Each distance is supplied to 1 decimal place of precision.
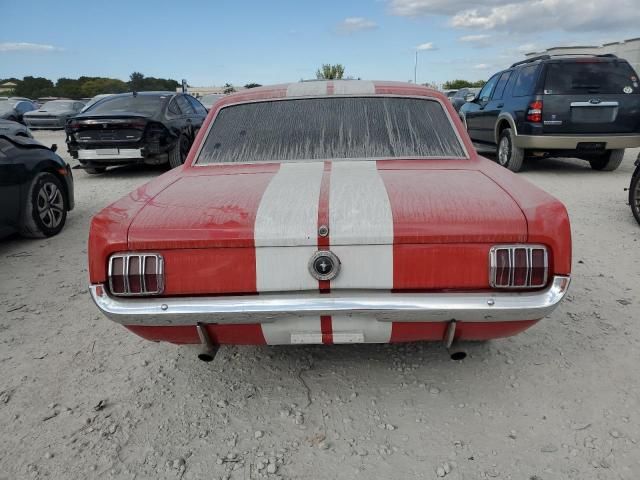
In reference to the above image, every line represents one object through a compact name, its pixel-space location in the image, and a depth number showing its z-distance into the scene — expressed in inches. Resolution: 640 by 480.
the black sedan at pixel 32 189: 176.7
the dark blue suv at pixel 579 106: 290.7
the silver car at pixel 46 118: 789.2
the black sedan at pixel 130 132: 316.2
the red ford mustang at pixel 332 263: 72.7
